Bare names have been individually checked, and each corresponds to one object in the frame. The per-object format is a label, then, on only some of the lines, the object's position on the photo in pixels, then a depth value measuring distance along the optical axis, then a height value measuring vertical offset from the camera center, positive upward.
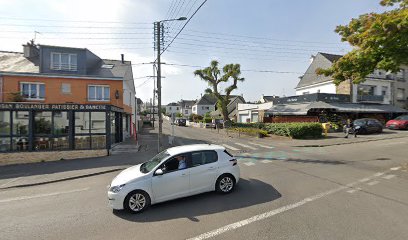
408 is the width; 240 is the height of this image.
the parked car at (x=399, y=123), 25.66 -0.17
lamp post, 16.28 +3.64
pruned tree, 34.56 +6.48
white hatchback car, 6.23 -1.50
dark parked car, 22.80 -0.41
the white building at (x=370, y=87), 30.98 +4.65
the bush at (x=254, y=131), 22.94 -0.94
